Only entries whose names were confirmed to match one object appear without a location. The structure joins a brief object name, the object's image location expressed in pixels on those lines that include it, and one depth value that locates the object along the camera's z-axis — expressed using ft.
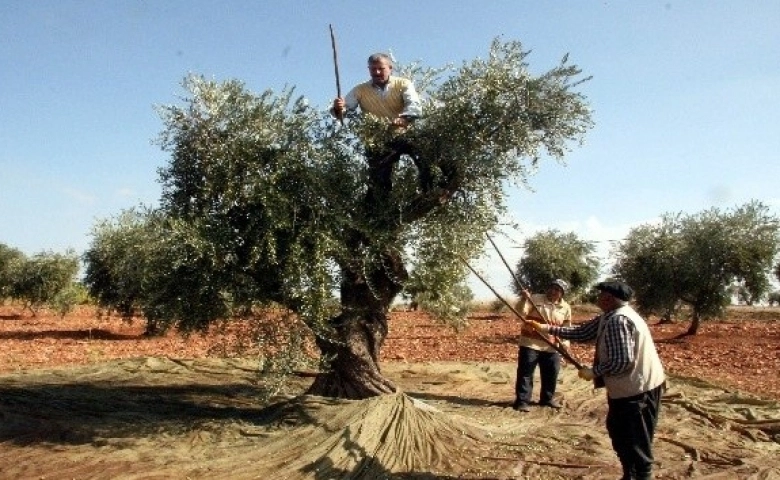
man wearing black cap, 25.39
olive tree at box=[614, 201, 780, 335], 97.60
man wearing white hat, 40.40
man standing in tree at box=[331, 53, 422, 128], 36.22
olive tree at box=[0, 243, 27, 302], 143.42
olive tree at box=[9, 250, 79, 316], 131.75
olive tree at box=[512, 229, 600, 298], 121.08
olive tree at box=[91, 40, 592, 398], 32.99
